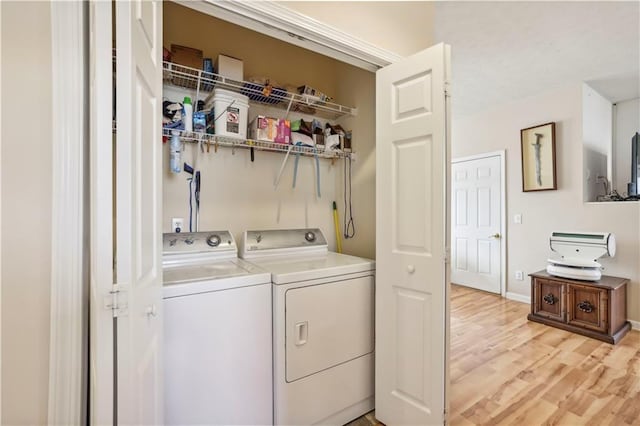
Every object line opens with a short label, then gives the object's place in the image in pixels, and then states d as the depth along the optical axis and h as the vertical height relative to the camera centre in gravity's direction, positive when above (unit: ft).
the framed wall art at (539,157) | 11.84 +2.23
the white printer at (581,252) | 9.65 -1.29
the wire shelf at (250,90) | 5.58 +2.56
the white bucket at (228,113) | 5.96 +1.97
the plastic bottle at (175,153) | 5.68 +1.12
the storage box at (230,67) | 6.15 +2.98
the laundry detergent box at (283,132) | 6.68 +1.78
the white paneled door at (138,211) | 2.32 +0.02
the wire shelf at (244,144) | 5.91 +1.48
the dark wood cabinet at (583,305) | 9.34 -3.02
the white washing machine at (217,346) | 4.16 -1.94
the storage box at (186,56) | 5.77 +3.00
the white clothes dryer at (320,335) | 4.91 -2.12
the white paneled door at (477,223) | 13.88 -0.48
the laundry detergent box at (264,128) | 6.44 +1.81
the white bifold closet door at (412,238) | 4.77 -0.43
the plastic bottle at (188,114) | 5.68 +1.84
